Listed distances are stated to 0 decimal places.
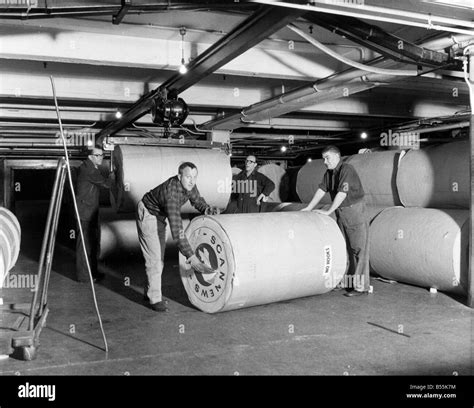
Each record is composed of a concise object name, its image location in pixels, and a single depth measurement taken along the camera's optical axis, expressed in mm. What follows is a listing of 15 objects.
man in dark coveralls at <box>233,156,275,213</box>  7156
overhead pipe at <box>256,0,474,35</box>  2762
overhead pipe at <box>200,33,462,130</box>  4535
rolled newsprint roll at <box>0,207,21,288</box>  4398
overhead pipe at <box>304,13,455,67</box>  3221
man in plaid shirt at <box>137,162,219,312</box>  4242
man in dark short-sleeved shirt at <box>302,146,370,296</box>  5109
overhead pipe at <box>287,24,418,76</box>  3568
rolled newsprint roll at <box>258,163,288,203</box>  9188
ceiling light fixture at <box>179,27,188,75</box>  4438
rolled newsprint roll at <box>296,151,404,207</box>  6223
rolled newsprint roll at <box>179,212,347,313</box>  4211
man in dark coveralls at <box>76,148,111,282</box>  5789
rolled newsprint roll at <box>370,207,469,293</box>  4762
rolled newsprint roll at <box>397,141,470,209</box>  5117
